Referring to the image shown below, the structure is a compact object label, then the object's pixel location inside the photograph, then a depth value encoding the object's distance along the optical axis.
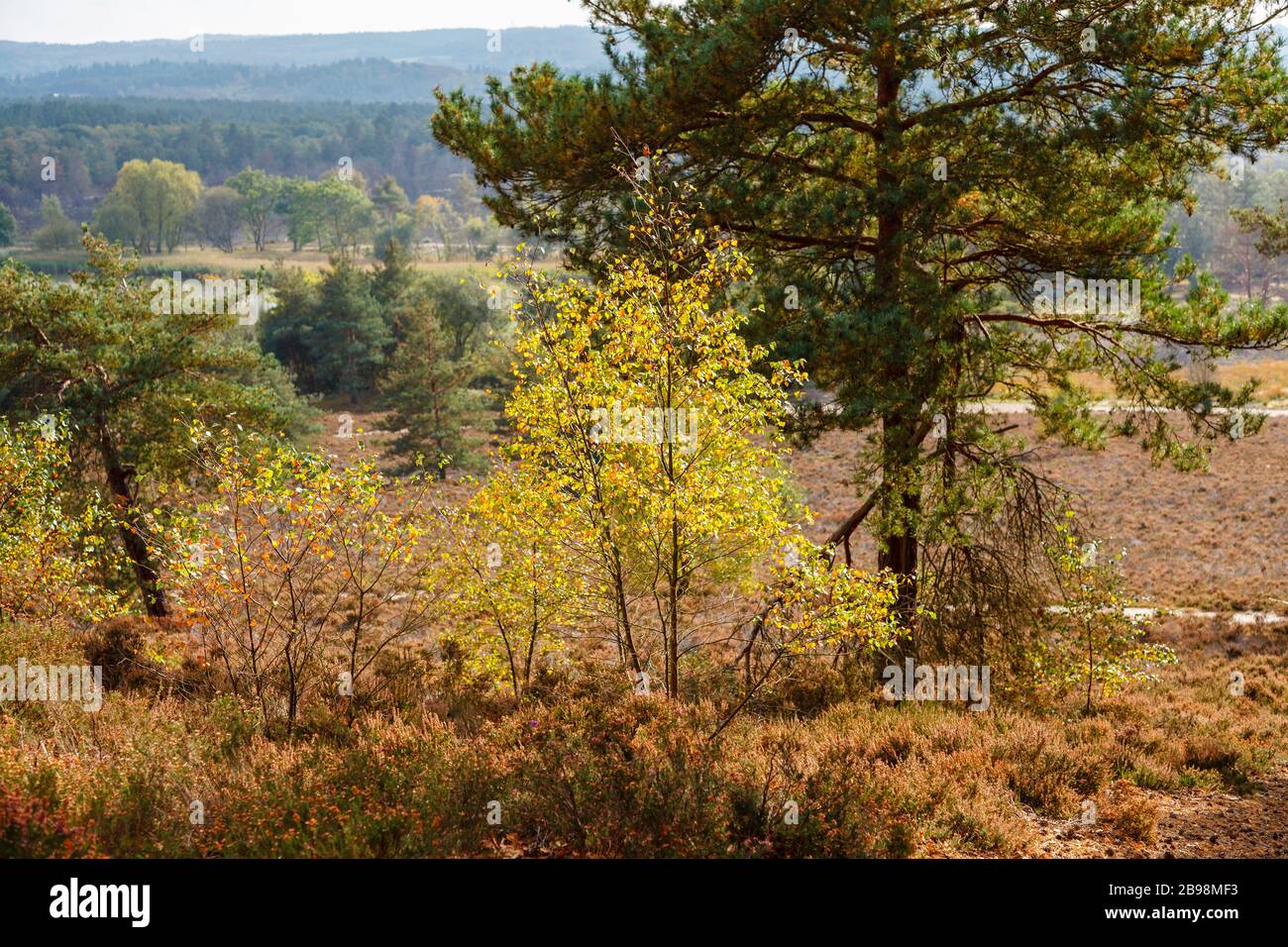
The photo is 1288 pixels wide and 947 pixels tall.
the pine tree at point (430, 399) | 41.50
